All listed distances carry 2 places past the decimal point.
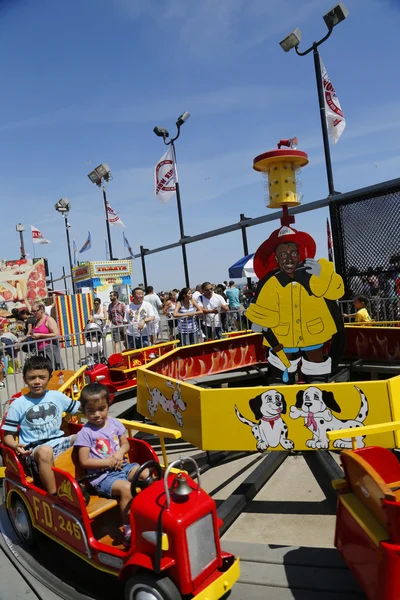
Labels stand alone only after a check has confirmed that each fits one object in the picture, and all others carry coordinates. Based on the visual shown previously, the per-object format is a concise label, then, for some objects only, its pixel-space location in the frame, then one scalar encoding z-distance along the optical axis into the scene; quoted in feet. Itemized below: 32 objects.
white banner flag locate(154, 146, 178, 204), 44.32
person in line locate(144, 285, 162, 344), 28.32
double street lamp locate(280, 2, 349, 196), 26.11
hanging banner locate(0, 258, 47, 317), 53.01
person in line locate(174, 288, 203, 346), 27.50
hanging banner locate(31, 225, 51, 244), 98.04
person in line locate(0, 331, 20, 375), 33.68
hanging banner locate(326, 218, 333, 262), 25.89
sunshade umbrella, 38.09
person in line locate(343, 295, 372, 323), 23.80
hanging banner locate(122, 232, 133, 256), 104.06
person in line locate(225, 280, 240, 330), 40.19
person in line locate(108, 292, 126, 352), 31.37
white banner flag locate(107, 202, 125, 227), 74.43
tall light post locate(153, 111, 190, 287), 42.23
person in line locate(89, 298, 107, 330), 36.76
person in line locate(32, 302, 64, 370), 23.61
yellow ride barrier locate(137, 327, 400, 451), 11.23
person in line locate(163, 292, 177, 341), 32.65
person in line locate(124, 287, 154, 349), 27.20
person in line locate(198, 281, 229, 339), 28.22
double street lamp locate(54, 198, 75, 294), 86.94
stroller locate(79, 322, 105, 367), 21.75
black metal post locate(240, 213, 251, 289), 39.47
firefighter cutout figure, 16.57
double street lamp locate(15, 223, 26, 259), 111.75
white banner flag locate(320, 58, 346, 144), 28.96
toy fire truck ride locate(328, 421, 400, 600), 6.64
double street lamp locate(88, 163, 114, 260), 77.51
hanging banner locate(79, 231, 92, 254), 95.25
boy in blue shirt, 10.84
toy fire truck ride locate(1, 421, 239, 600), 7.30
